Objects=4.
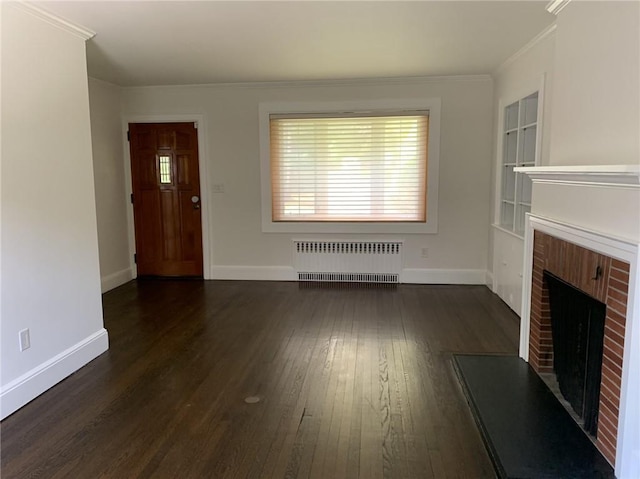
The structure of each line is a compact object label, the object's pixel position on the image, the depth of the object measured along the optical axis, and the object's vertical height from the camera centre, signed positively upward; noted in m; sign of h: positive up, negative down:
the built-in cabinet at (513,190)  4.03 -0.08
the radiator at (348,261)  5.39 -0.93
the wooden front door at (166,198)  5.50 -0.18
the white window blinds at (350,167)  5.21 +0.18
